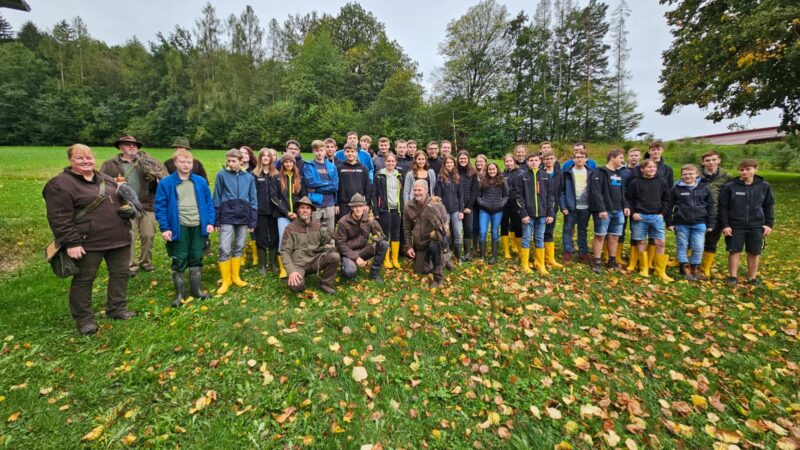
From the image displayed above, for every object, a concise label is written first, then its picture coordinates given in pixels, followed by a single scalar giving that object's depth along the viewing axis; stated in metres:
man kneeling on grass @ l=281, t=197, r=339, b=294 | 5.23
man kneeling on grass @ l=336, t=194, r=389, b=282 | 5.53
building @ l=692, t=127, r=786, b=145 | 30.74
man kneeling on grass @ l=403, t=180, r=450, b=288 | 5.68
